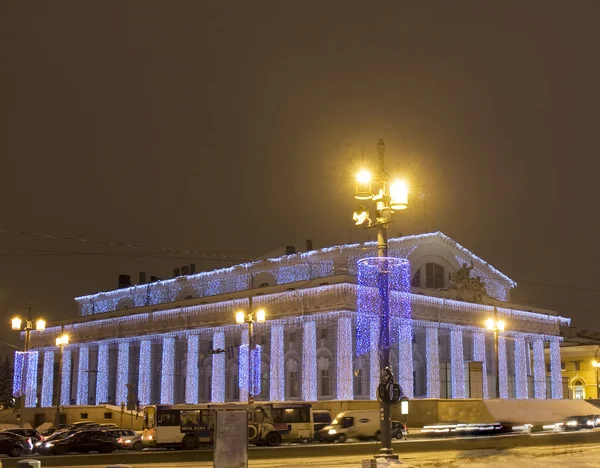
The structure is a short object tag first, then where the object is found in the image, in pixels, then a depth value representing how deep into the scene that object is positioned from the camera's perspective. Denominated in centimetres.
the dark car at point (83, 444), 4103
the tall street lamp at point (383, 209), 2102
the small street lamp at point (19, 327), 4834
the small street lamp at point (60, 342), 5784
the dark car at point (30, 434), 4425
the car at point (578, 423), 5241
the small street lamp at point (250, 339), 4953
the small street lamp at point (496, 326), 5652
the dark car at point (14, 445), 4084
